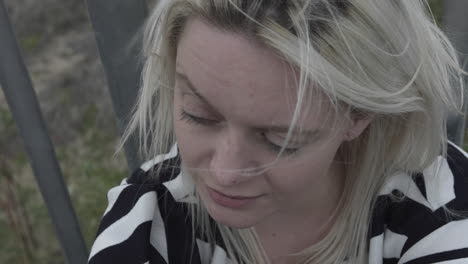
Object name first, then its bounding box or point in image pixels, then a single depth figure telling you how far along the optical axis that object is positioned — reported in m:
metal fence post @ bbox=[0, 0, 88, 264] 1.01
